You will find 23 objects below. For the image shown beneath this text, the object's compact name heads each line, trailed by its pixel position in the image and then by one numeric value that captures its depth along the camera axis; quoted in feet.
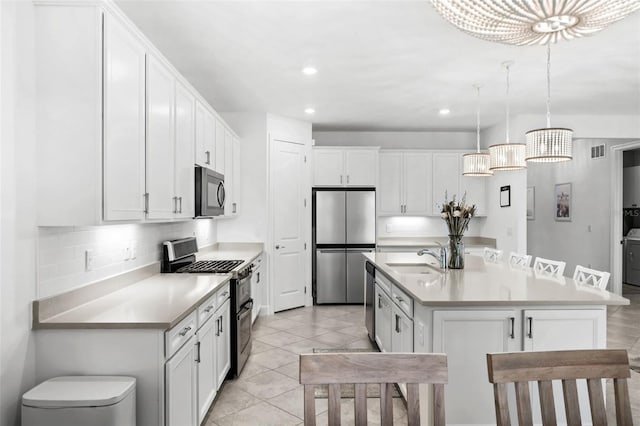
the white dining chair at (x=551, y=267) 10.37
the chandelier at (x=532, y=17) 4.58
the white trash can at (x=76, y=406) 5.08
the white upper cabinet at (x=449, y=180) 20.66
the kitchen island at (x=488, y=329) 7.23
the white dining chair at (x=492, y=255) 13.43
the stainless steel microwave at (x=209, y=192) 10.59
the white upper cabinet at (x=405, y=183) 20.65
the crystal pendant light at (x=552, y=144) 9.74
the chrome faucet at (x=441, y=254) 11.15
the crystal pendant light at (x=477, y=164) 13.25
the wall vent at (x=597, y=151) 22.38
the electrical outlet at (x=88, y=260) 7.39
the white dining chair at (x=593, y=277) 8.35
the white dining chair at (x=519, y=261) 11.91
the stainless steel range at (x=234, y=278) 10.31
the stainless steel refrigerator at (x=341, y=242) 19.15
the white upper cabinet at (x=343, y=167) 19.62
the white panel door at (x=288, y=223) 17.75
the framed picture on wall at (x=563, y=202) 24.45
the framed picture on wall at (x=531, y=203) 27.22
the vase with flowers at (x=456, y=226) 10.72
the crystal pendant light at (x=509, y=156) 11.77
